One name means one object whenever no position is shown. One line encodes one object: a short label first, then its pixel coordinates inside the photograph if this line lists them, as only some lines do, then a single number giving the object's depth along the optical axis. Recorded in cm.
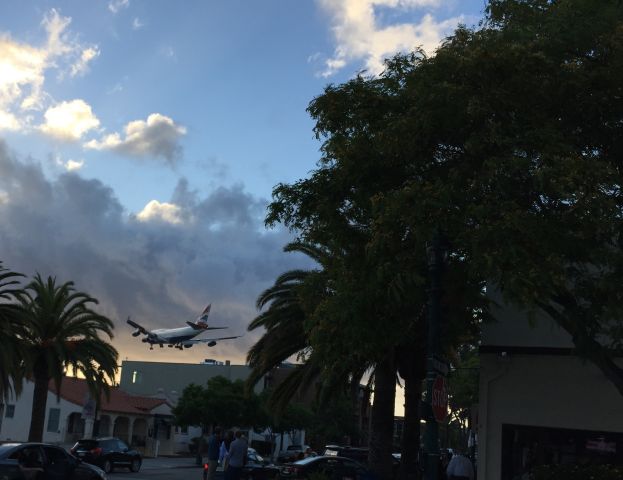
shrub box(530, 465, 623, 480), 1377
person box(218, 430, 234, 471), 2412
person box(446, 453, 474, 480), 1755
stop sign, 1103
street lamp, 1112
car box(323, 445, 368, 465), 3702
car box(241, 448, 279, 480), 2905
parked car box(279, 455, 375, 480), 2134
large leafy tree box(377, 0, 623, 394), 1036
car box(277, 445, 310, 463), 4082
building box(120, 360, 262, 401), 8944
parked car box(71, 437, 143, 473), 3123
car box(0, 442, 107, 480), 1630
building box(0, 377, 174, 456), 5116
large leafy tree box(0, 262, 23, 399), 2381
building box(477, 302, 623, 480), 1612
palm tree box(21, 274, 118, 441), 2838
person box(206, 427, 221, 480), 2184
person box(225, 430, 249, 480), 1870
